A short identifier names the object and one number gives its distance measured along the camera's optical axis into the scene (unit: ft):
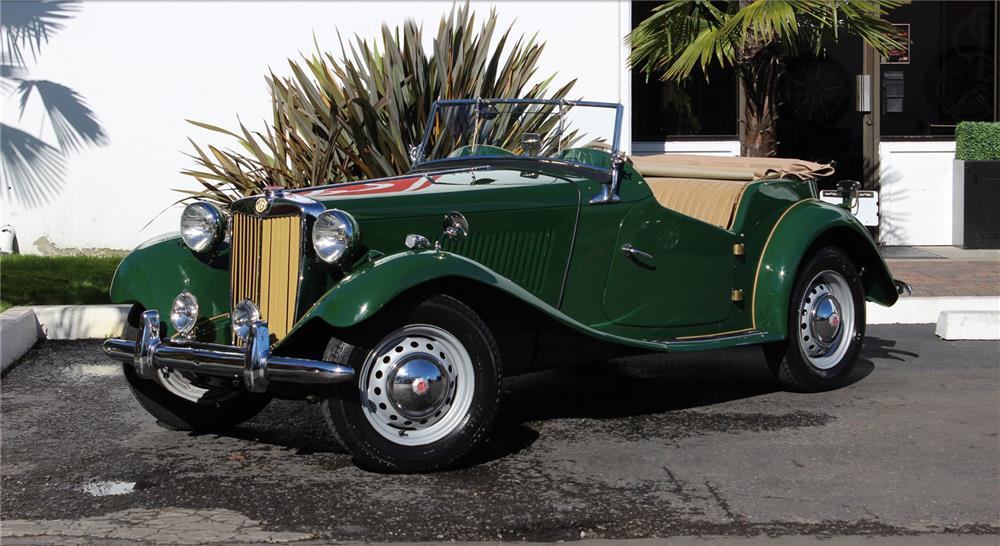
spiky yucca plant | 29.04
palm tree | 30.03
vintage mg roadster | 15.38
